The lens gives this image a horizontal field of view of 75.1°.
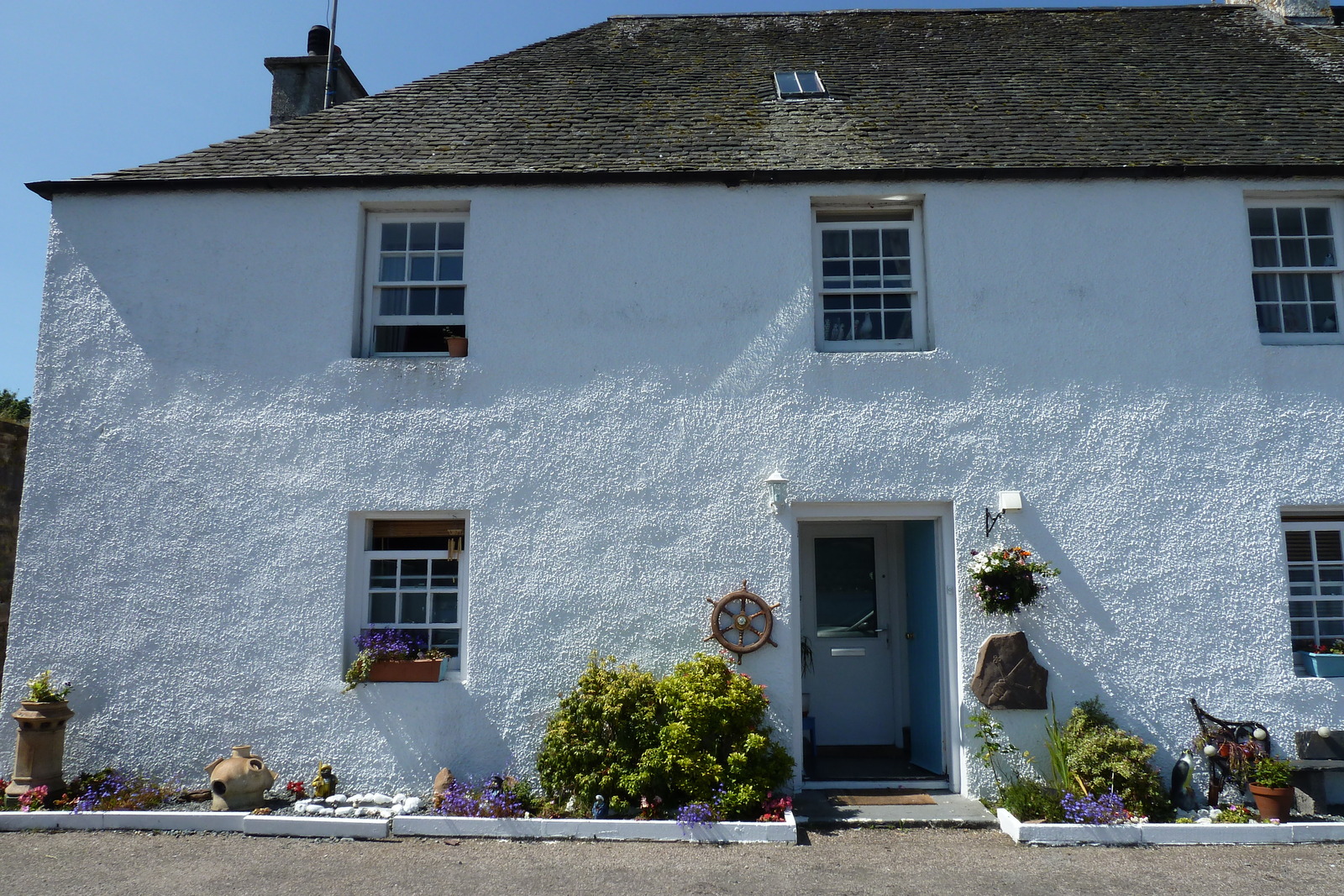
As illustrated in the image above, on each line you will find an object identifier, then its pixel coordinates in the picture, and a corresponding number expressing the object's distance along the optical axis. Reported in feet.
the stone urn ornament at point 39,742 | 22.62
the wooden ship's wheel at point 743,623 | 23.53
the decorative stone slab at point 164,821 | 21.54
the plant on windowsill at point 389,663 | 23.58
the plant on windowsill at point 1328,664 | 23.66
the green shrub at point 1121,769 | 21.59
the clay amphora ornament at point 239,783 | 22.27
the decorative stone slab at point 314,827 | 21.33
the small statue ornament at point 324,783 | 22.88
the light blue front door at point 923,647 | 25.29
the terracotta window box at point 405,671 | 23.77
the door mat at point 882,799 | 23.17
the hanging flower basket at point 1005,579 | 23.15
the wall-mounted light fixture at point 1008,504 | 24.02
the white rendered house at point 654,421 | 23.95
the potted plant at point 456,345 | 25.67
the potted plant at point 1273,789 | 21.66
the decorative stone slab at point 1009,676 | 23.25
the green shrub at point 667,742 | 21.52
